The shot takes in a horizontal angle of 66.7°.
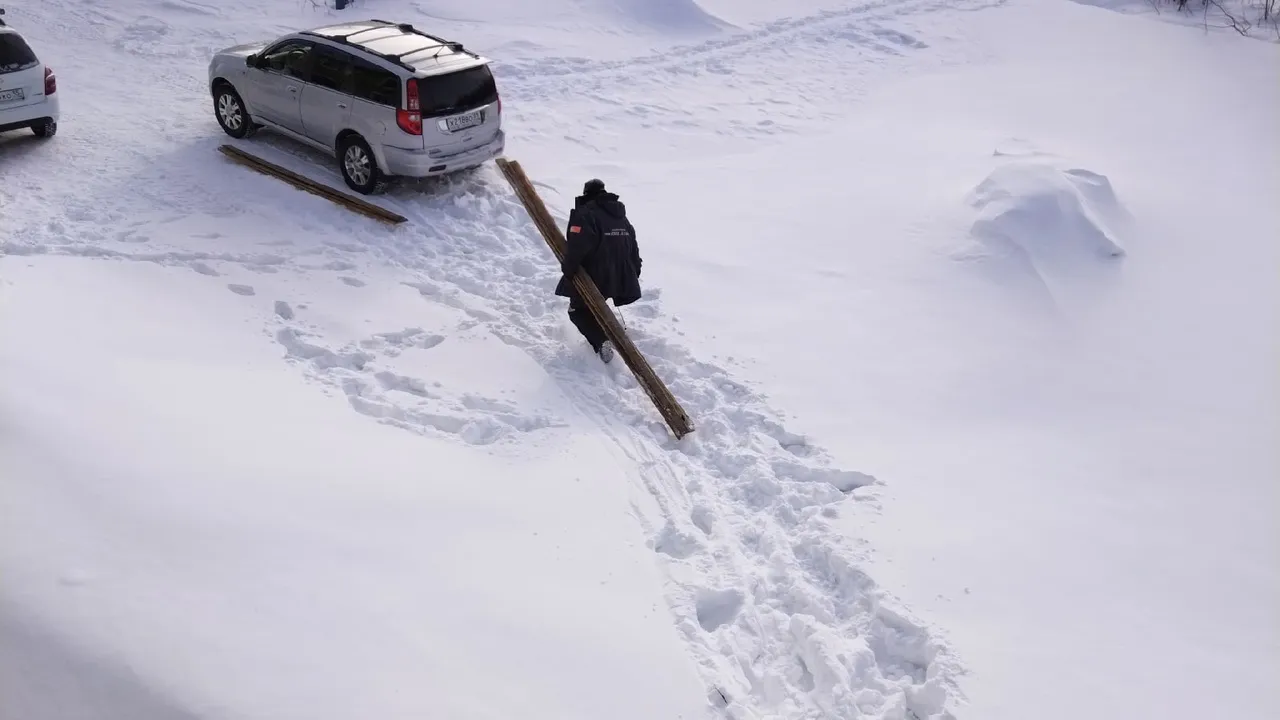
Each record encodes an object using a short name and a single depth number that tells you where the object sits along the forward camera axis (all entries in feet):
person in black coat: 26.00
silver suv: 32.58
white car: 33.81
